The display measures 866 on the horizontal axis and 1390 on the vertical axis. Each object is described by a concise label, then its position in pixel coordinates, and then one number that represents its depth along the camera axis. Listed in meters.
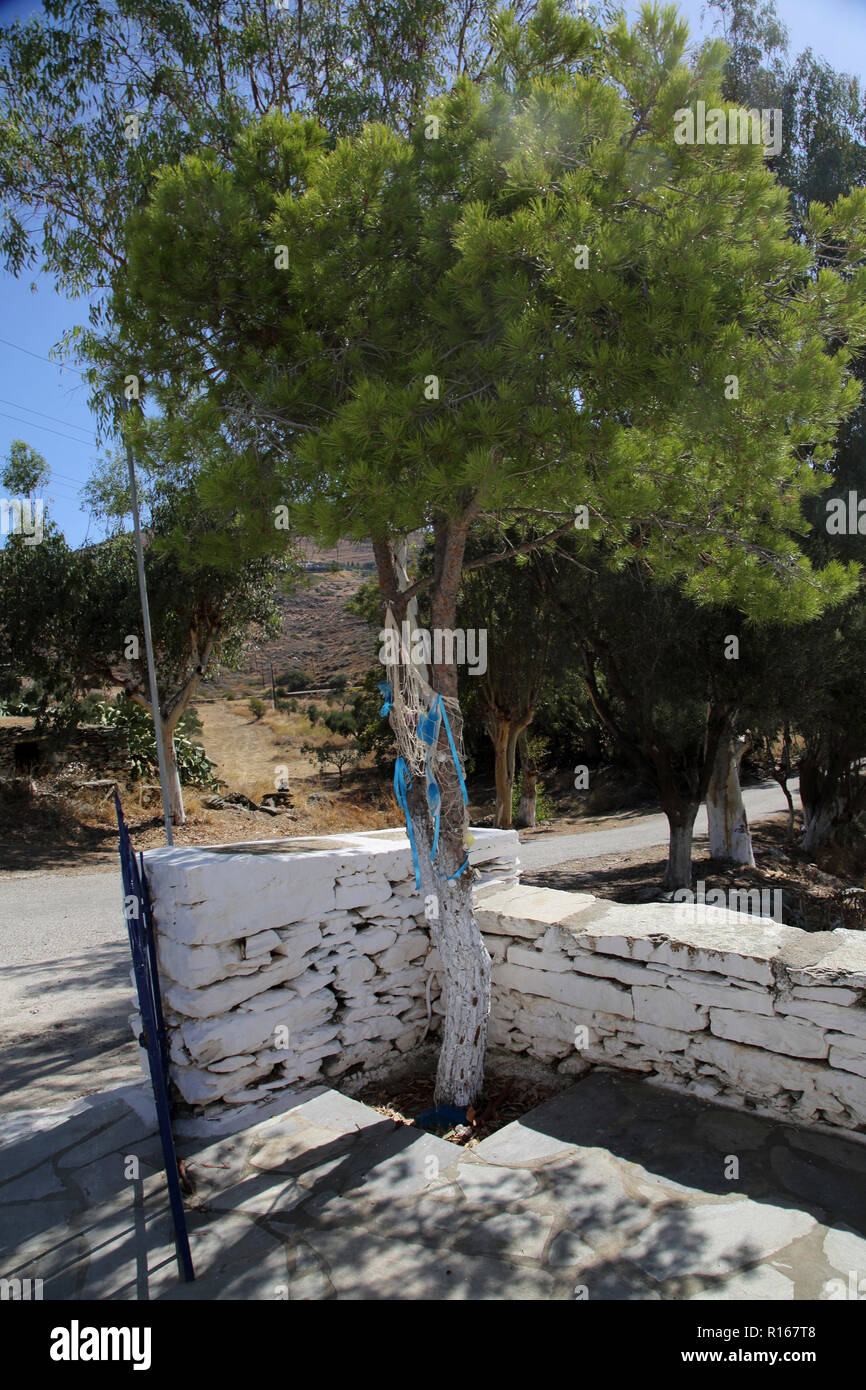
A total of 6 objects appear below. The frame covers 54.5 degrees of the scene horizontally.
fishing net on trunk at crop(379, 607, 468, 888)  3.72
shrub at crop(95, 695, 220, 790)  17.05
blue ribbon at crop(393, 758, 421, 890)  3.84
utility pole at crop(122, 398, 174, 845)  7.50
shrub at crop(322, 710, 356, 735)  30.27
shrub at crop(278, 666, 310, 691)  40.91
